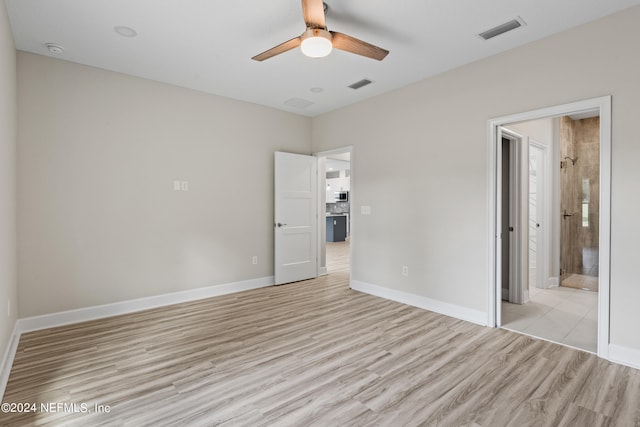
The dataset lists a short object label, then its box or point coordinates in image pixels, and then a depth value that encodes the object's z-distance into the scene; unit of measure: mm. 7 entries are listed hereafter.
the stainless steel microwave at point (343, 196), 12914
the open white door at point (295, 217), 5320
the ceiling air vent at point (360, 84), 4195
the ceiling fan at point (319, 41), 2288
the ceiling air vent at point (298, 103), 4922
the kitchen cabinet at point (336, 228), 11039
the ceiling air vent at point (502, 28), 2818
